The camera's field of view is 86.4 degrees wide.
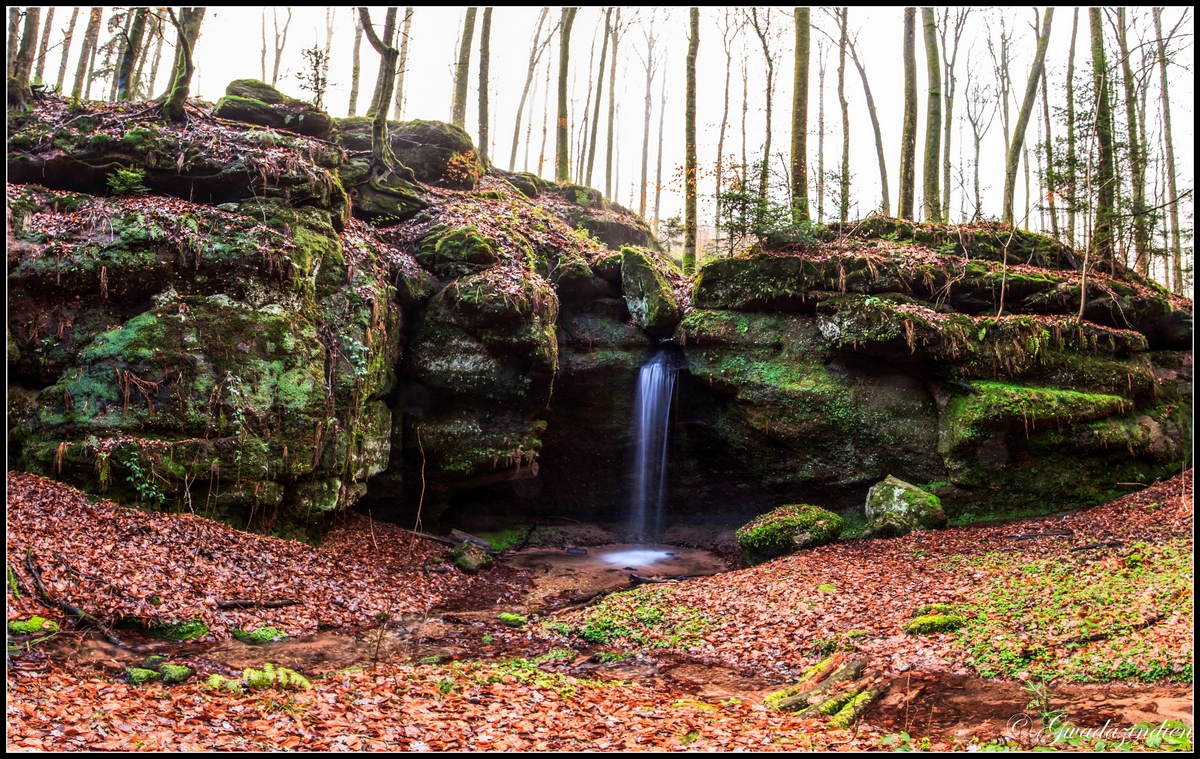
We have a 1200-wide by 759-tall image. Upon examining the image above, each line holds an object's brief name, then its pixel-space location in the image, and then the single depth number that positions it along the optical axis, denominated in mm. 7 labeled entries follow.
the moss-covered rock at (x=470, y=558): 10953
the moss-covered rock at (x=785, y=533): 11555
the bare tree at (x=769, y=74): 15186
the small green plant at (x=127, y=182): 10328
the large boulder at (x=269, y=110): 14195
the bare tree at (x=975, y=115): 28109
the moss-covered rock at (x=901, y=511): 11445
